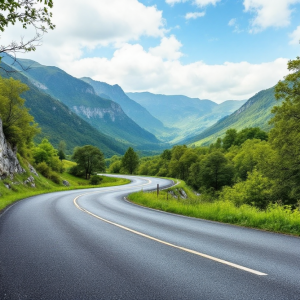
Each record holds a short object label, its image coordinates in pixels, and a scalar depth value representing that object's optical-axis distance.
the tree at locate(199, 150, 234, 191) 59.78
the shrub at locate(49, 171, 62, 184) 50.25
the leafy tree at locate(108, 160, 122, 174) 114.31
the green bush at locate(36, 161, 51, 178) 49.00
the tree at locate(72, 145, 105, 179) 75.88
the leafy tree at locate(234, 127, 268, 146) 94.18
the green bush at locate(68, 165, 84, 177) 77.72
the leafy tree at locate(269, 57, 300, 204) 20.67
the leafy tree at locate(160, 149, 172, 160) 106.12
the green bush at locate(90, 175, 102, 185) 66.78
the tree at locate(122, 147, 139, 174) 89.81
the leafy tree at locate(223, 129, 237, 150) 101.07
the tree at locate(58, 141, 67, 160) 99.69
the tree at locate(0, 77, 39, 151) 36.53
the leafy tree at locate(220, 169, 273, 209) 27.39
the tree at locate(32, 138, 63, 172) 59.09
